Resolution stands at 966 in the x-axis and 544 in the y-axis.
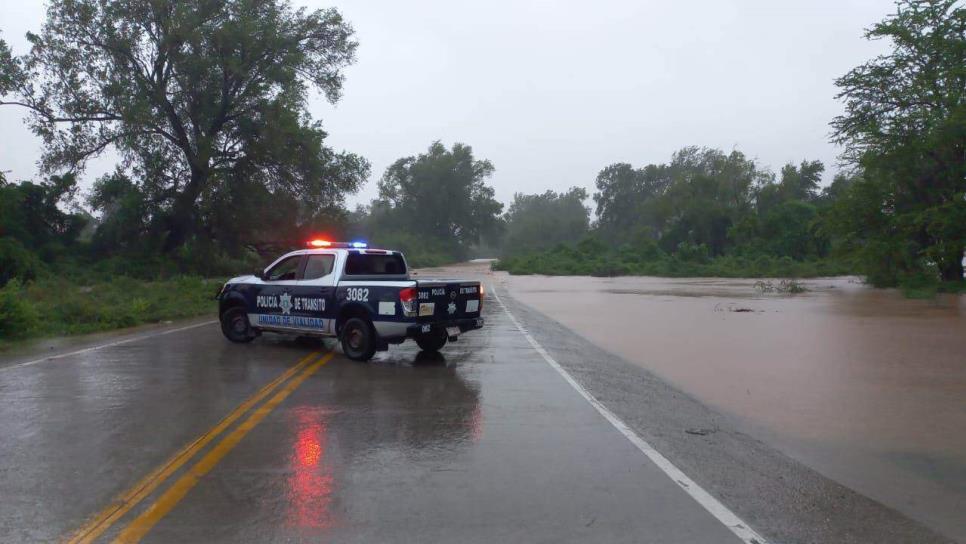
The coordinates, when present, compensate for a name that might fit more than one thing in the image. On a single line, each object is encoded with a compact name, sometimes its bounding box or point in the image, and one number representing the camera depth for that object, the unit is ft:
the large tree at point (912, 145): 110.32
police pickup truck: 39.63
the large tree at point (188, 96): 117.29
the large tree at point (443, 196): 328.49
